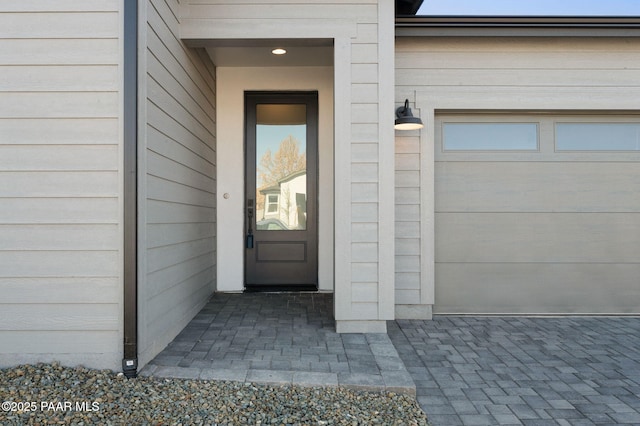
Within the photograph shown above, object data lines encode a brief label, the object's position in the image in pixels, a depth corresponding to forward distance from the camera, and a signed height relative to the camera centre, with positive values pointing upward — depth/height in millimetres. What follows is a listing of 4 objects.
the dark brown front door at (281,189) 4773 +321
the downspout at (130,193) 2391 +133
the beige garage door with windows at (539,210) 3957 +65
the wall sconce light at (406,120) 3545 +841
